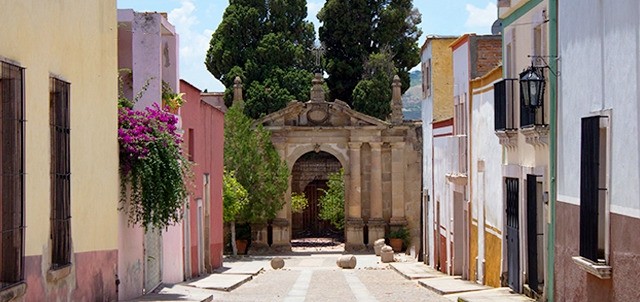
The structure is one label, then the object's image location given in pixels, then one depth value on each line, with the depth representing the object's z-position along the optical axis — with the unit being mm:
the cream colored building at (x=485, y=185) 21141
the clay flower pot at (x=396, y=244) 49281
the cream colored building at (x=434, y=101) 32844
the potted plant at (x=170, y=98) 21609
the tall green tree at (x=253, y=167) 46500
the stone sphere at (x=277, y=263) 39094
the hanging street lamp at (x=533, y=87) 15852
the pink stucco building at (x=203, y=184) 26469
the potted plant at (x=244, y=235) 49688
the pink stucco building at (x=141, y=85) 18688
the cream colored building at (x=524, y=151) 16516
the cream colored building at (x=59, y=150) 11266
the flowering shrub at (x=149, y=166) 17578
